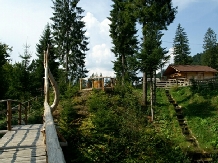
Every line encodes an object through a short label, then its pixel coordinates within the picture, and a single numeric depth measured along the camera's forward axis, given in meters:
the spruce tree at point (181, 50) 51.66
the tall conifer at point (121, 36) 30.86
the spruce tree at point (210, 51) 56.25
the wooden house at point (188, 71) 37.19
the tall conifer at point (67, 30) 30.33
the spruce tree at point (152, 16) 22.21
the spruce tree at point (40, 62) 27.72
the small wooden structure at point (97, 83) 22.57
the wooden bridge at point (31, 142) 2.74
